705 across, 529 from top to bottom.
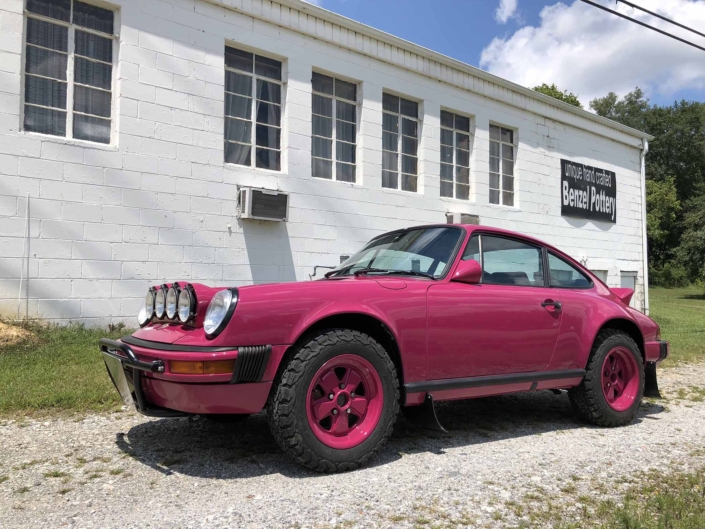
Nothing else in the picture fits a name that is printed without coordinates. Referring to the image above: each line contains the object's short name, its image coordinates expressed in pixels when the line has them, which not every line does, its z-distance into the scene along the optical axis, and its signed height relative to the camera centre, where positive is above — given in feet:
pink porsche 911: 10.85 -1.28
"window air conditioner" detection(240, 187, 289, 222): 31.48 +3.93
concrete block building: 26.02 +7.31
